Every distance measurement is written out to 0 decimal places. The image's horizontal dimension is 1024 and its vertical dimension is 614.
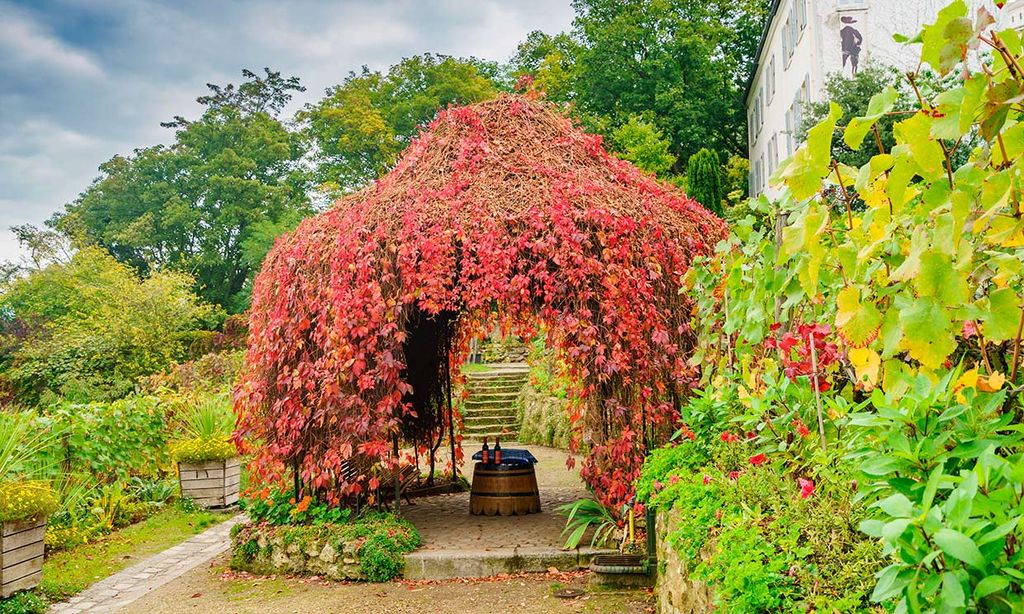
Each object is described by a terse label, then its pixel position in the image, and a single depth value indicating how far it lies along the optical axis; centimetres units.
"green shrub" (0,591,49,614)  538
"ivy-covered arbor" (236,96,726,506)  588
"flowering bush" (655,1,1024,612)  132
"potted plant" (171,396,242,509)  938
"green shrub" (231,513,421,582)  591
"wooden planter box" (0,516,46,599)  554
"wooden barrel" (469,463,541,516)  746
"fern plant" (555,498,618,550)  607
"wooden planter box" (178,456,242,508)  940
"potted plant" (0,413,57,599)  556
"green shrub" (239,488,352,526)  633
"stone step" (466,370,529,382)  1786
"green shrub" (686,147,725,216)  1953
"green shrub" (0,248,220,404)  1662
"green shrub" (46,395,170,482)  818
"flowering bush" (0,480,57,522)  566
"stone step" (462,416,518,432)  1579
